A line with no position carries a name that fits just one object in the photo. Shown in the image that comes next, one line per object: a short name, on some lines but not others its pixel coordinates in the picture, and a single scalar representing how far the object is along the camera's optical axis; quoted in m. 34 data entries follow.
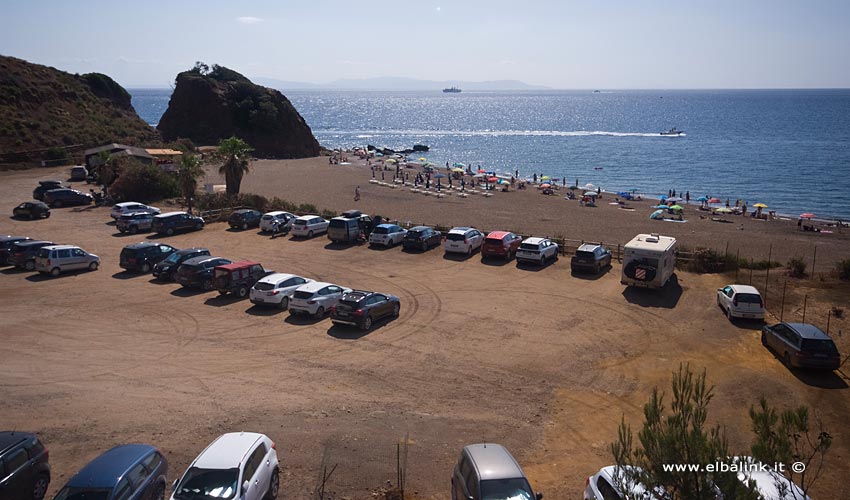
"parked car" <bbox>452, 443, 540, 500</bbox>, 9.33
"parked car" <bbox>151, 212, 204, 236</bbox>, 35.16
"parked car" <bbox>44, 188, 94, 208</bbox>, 42.19
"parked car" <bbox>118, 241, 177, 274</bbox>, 27.70
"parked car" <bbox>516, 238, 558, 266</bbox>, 29.03
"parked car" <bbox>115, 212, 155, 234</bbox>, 35.62
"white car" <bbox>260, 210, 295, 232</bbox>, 36.00
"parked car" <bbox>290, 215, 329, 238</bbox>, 35.12
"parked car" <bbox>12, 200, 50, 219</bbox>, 38.22
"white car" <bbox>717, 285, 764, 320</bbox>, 21.30
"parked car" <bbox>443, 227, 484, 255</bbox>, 31.03
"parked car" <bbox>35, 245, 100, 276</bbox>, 26.80
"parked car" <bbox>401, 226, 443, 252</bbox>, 32.16
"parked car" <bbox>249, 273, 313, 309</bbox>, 22.73
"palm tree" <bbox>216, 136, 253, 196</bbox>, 45.62
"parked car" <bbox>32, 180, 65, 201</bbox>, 44.03
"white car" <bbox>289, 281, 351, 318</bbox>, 21.77
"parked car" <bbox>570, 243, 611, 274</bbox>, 27.66
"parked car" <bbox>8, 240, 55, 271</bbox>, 27.77
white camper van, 24.33
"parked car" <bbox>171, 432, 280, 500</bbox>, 9.31
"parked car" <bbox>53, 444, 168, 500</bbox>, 8.91
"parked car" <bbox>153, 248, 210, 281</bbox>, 26.56
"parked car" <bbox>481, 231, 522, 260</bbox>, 30.25
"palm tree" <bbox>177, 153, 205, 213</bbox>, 42.62
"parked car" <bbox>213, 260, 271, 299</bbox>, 24.05
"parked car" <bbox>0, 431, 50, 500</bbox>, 9.89
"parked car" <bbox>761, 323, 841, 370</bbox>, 16.83
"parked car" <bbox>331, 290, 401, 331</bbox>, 20.48
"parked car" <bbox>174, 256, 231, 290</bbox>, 25.11
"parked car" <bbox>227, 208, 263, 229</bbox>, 37.22
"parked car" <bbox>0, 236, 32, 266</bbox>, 28.39
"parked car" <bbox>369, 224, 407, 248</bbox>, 32.97
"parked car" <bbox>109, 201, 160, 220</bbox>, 37.95
